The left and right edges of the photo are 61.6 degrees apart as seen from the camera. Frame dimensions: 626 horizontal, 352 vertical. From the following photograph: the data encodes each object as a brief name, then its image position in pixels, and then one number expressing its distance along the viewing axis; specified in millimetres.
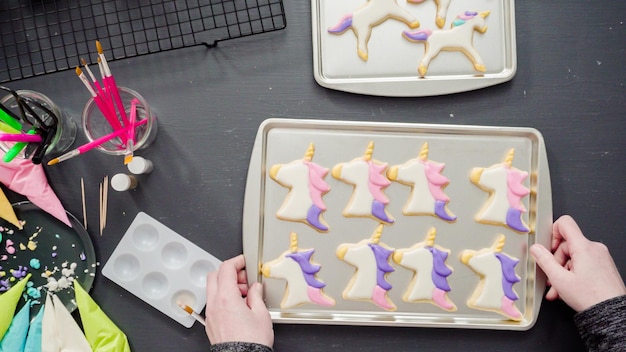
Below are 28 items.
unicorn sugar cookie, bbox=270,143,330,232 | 908
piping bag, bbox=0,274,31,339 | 906
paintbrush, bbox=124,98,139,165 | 867
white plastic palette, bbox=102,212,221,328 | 924
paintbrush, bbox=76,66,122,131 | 797
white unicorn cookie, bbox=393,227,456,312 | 910
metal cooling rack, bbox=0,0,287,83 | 930
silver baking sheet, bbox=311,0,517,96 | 929
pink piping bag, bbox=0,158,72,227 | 911
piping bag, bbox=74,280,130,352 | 909
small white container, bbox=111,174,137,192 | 894
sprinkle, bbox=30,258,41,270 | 933
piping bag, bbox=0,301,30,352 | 903
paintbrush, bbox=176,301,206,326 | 879
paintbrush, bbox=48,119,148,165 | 831
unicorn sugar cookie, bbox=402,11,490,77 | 922
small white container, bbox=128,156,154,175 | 898
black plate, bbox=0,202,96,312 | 934
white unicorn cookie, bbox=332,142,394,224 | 911
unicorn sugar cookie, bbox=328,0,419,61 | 927
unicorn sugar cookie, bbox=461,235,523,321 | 909
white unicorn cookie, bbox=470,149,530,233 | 909
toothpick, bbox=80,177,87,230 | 943
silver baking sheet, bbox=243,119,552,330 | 916
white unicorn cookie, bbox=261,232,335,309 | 905
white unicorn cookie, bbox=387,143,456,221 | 913
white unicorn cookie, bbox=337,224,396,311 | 908
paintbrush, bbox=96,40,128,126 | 778
